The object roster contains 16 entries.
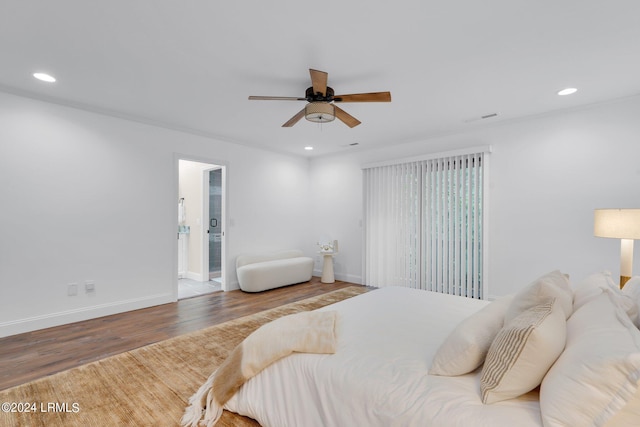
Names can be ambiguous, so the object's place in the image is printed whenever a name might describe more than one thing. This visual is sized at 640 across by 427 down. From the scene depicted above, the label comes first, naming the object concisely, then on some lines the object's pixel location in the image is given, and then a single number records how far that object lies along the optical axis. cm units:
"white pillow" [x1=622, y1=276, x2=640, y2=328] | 136
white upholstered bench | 495
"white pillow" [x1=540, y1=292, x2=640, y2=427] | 89
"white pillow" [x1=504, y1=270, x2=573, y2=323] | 143
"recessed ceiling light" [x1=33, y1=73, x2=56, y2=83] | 285
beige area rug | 184
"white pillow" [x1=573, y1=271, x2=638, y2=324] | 139
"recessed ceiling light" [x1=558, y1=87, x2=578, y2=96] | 312
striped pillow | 112
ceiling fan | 257
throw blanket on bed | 168
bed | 94
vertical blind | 441
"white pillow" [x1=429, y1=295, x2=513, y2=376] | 134
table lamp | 253
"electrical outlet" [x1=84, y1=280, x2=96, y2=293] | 368
